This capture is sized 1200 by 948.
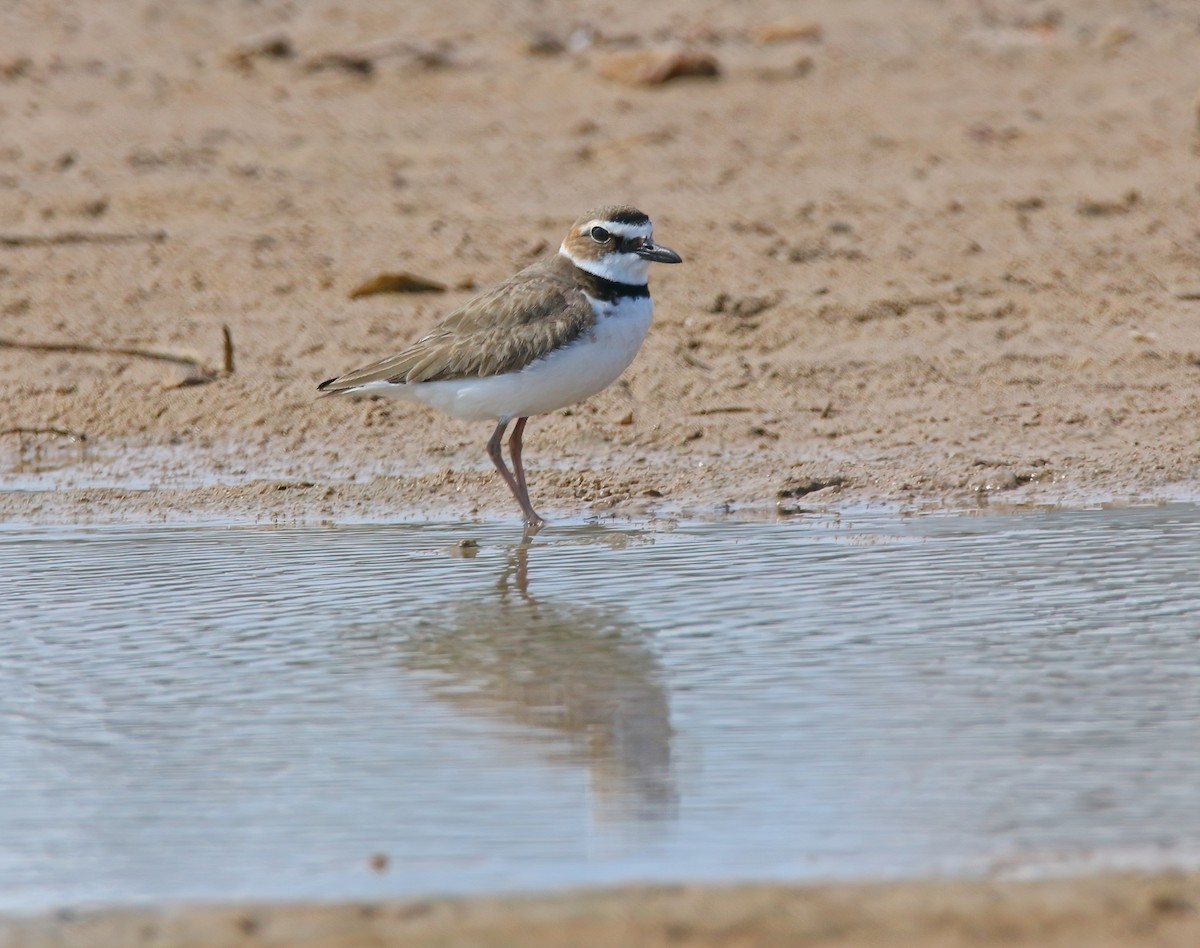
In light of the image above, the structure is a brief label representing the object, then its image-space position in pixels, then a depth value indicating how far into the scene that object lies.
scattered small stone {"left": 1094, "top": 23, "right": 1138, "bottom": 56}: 14.27
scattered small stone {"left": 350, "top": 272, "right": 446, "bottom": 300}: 10.70
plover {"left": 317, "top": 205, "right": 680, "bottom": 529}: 8.17
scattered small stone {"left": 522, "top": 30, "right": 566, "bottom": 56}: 14.05
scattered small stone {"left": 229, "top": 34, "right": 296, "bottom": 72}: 14.07
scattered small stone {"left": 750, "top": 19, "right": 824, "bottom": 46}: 14.41
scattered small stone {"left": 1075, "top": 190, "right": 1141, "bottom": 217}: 11.57
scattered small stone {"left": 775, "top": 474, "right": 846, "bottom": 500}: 8.34
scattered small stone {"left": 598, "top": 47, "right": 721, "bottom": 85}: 13.45
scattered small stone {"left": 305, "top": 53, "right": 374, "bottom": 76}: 13.82
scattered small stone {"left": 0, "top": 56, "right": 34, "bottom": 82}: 13.88
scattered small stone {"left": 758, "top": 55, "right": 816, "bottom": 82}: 13.73
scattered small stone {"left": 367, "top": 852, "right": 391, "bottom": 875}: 4.33
